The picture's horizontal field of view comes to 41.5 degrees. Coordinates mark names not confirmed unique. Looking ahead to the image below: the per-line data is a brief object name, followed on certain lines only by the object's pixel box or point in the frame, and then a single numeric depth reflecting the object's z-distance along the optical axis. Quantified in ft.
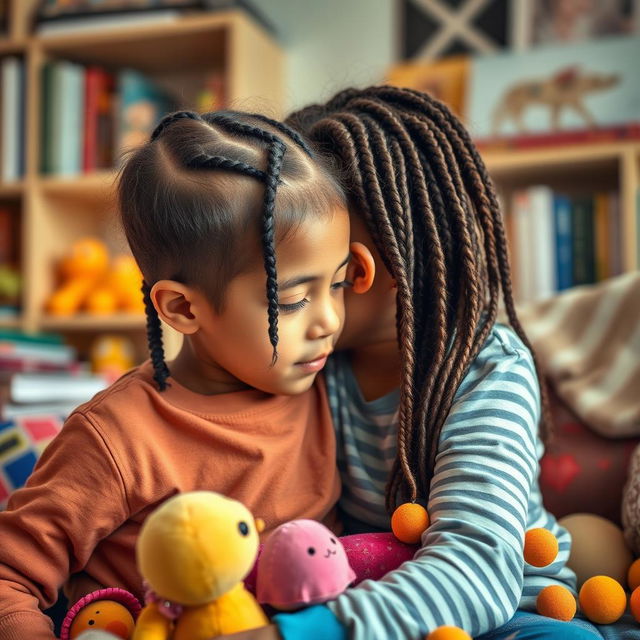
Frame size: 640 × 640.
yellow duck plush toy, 1.98
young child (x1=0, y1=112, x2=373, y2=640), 2.60
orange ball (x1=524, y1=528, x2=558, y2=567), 2.63
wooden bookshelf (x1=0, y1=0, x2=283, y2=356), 7.40
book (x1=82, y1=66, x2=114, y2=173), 7.94
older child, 2.36
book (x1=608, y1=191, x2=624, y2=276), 6.59
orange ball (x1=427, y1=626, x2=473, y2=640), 2.06
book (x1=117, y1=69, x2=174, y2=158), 7.90
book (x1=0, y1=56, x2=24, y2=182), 8.02
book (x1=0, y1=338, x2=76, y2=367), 6.87
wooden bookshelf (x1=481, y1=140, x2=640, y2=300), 6.40
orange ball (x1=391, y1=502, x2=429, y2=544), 2.54
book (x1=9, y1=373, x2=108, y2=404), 5.45
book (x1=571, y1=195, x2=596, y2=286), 6.67
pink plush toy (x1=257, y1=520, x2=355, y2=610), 2.17
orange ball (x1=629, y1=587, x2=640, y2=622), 2.74
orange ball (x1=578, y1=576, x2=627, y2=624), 2.73
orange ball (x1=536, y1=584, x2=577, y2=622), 2.60
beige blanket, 3.85
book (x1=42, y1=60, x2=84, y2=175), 7.88
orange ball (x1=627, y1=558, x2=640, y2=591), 3.05
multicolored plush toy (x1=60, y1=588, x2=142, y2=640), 2.43
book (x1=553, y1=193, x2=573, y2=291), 6.71
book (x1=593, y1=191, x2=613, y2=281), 6.63
